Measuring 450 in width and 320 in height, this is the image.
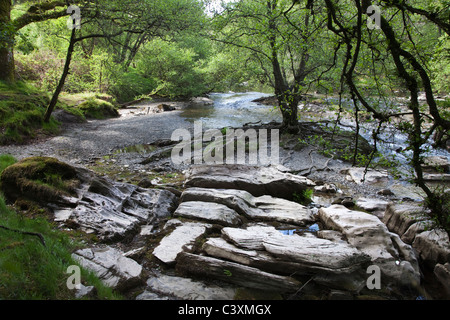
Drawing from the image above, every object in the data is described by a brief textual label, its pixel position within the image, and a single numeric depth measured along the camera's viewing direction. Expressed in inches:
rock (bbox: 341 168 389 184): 354.0
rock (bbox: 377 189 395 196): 315.6
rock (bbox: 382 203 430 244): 204.1
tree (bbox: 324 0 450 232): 118.3
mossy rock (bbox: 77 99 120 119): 727.6
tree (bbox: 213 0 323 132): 422.6
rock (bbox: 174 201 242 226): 225.6
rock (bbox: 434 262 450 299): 161.6
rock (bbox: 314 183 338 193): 324.8
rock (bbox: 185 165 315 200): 300.2
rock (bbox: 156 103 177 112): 957.7
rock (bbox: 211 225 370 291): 154.5
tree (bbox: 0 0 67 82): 506.3
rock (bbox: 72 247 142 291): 146.8
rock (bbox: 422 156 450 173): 393.0
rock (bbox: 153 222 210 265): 176.6
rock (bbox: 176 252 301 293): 150.0
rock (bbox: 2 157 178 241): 198.8
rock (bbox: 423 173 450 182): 331.9
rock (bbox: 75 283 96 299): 120.5
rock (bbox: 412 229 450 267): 175.5
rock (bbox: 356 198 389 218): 264.3
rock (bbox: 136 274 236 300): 143.9
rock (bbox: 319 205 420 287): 164.1
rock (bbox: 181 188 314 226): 245.9
